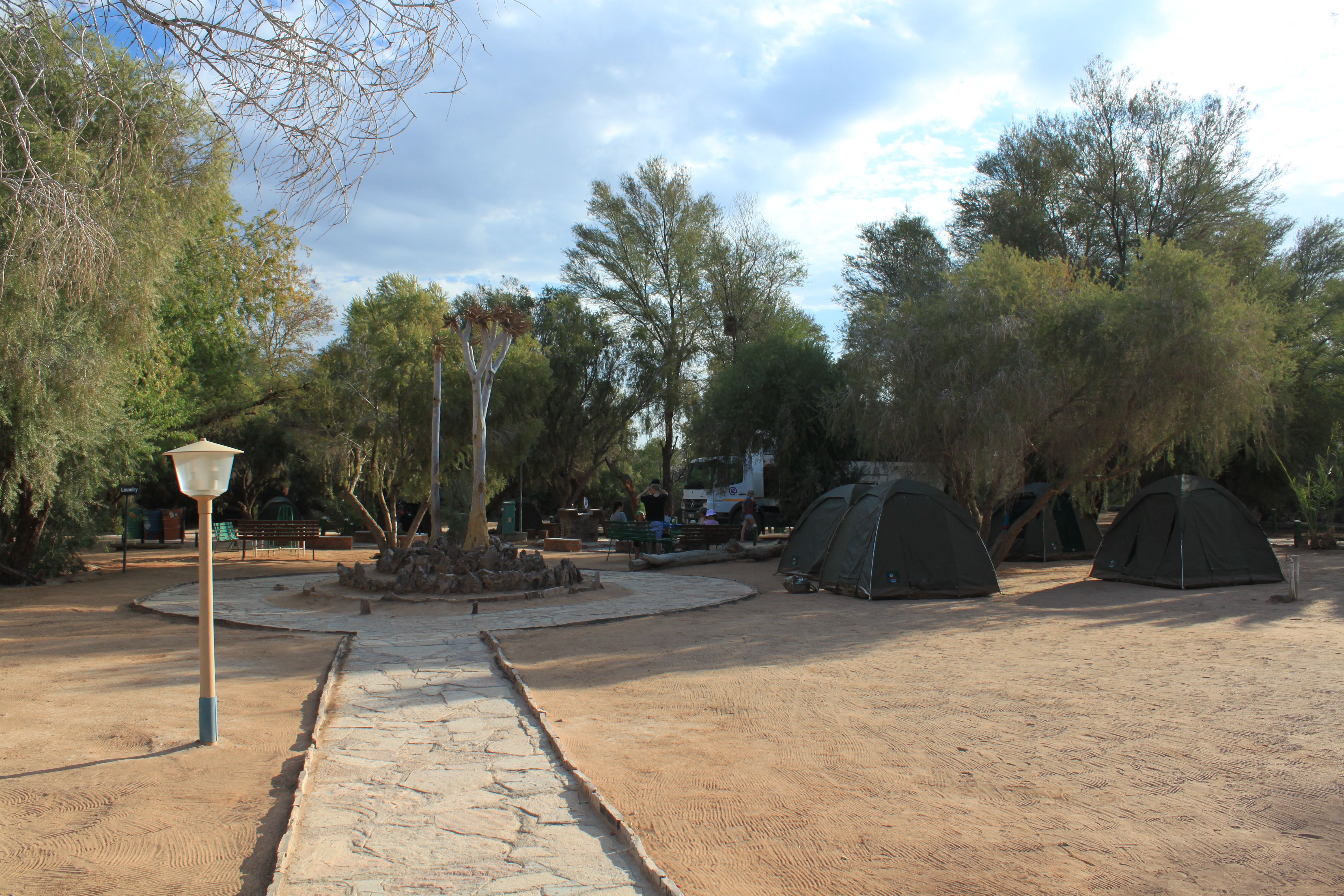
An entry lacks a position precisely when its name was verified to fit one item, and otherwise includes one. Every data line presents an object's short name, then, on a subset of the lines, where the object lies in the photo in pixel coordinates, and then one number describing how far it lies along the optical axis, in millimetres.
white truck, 23891
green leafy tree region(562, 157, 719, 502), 31438
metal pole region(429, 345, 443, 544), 14539
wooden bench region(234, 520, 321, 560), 19688
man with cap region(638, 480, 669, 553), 21281
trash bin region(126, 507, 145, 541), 23641
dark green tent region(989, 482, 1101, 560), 18250
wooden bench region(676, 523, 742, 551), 19094
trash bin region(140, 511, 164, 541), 23969
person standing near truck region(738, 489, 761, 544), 20391
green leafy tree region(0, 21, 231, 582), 4645
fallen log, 17281
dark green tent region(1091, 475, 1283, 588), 12859
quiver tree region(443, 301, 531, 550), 13281
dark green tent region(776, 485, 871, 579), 14070
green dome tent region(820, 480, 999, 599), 12406
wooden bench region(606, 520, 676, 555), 18828
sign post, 15492
